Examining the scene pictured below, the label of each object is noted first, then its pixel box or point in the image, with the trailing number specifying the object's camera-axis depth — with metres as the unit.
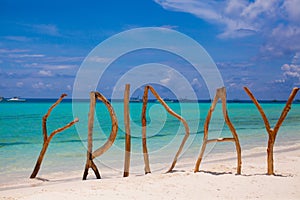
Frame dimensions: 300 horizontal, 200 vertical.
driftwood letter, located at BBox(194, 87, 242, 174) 7.43
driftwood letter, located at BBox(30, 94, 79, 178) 8.11
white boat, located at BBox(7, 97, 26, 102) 123.65
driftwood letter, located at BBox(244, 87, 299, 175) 7.30
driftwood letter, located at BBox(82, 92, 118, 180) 7.38
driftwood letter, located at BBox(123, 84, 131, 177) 7.60
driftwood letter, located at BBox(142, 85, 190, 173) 7.91
